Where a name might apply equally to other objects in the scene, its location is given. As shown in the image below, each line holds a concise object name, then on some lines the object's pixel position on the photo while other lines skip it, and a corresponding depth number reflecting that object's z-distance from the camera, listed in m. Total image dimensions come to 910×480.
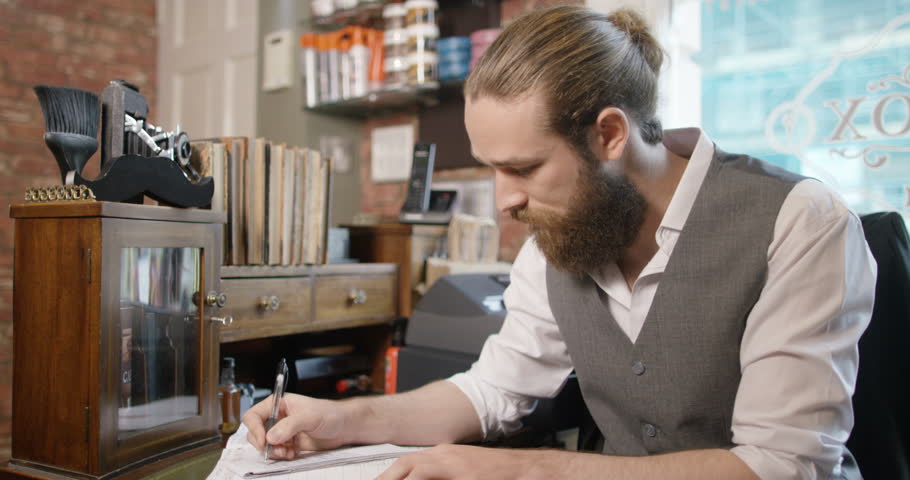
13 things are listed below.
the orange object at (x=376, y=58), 2.33
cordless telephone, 1.97
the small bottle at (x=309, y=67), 2.52
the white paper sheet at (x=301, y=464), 0.79
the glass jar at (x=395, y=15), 2.29
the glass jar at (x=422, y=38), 2.18
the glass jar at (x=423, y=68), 2.19
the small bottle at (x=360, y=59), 2.36
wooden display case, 0.88
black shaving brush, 0.96
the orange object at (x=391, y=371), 1.58
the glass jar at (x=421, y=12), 2.20
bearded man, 0.78
